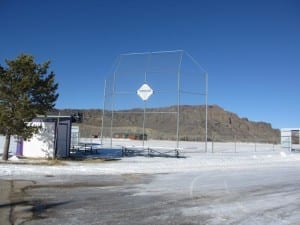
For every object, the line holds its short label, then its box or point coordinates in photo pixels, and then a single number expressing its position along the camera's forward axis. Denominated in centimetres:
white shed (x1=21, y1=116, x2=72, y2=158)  1715
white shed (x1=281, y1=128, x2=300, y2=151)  2935
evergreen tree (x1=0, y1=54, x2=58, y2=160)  1447
